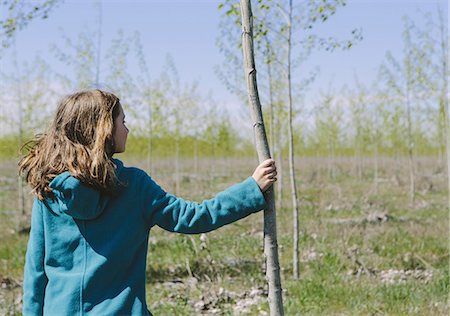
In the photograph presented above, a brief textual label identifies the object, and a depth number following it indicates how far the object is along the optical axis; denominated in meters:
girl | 2.09
